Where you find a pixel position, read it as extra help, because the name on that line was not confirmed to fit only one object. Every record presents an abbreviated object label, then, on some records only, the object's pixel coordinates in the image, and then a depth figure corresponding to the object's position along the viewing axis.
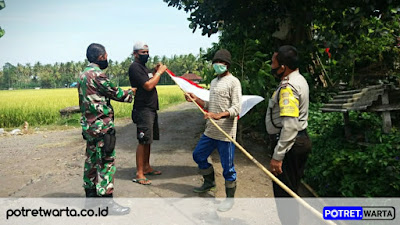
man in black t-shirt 4.49
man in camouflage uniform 3.61
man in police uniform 2.75
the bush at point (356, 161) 3.81
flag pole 2.32
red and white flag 4.68
